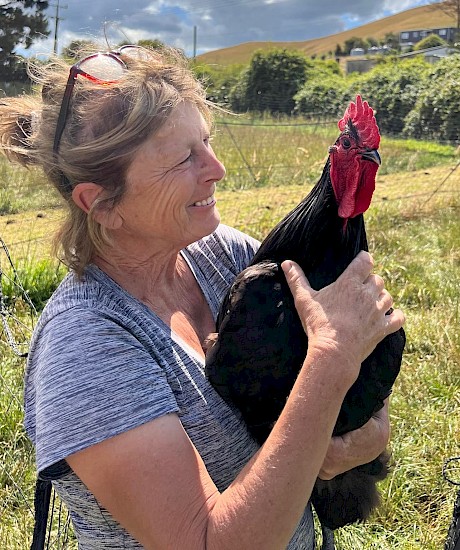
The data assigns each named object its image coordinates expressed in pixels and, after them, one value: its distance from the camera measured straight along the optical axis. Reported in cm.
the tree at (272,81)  1998
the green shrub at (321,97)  2173
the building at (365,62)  4694
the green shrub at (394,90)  1869
